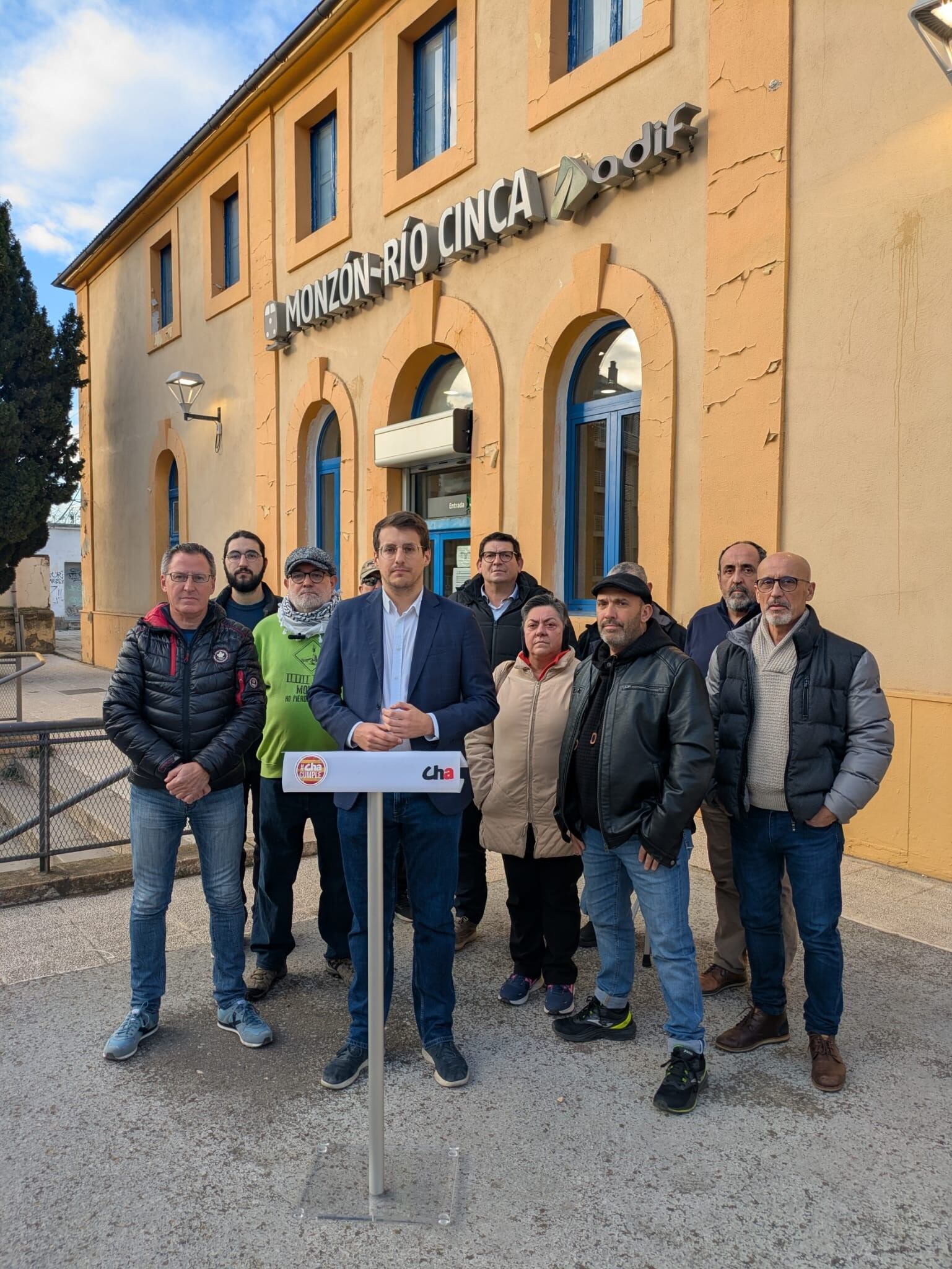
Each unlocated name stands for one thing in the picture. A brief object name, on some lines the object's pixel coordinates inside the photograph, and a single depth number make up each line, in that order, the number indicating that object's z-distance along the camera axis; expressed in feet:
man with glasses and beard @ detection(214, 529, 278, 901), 15.39
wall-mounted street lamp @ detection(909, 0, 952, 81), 14.14
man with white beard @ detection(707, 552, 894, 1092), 10.49
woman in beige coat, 12.54
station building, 18.17
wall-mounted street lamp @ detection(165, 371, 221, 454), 43.55
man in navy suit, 10.78
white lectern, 8.35
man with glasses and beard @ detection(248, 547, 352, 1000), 13.16
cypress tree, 51.47
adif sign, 22.26
